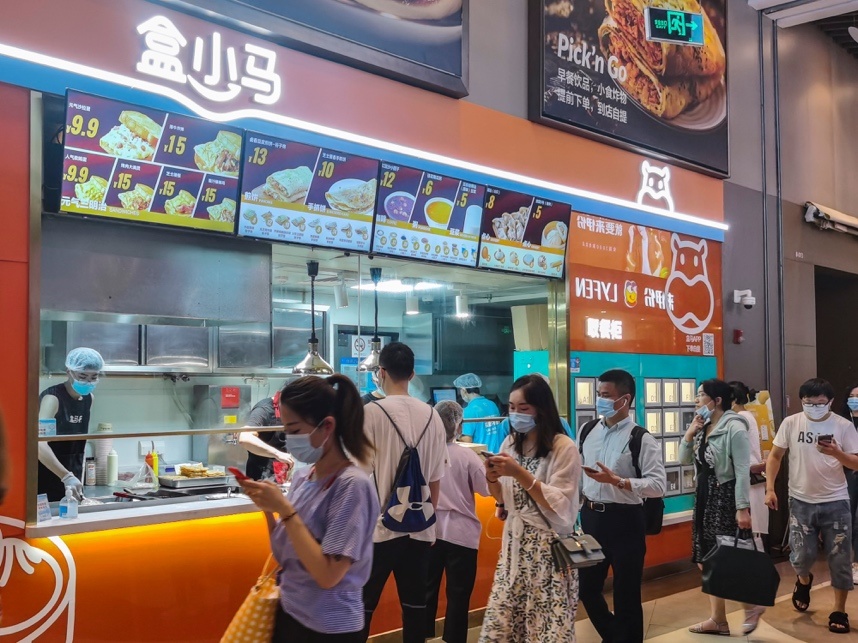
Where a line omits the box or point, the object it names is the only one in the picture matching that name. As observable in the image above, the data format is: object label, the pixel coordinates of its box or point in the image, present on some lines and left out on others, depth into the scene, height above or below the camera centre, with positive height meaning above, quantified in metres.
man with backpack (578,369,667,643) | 4.12 -0.86
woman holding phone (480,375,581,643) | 3.38 -0.78
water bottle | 3.96 -0.82
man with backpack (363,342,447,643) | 3.90 -0.71
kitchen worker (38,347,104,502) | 4.34 -0.46
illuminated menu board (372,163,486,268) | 5.33 +0.86
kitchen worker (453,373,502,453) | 6.64 -0.61
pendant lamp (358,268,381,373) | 6.39 -0.15
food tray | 4.96 -0.87
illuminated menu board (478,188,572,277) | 5.96 +0.83
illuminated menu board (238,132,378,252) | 4.65 +0.89
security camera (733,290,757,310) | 8.19 +0.45
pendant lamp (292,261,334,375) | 6.04 -0.16
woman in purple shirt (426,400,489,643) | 4.34 -1.05
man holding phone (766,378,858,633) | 5.62 -1.10
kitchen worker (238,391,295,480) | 5.78 -0.67
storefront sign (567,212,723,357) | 6.77 +0.46
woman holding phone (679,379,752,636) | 5.14 -0.85
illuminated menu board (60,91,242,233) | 3.95 +0.92
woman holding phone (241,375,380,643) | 2.25 -0.50
